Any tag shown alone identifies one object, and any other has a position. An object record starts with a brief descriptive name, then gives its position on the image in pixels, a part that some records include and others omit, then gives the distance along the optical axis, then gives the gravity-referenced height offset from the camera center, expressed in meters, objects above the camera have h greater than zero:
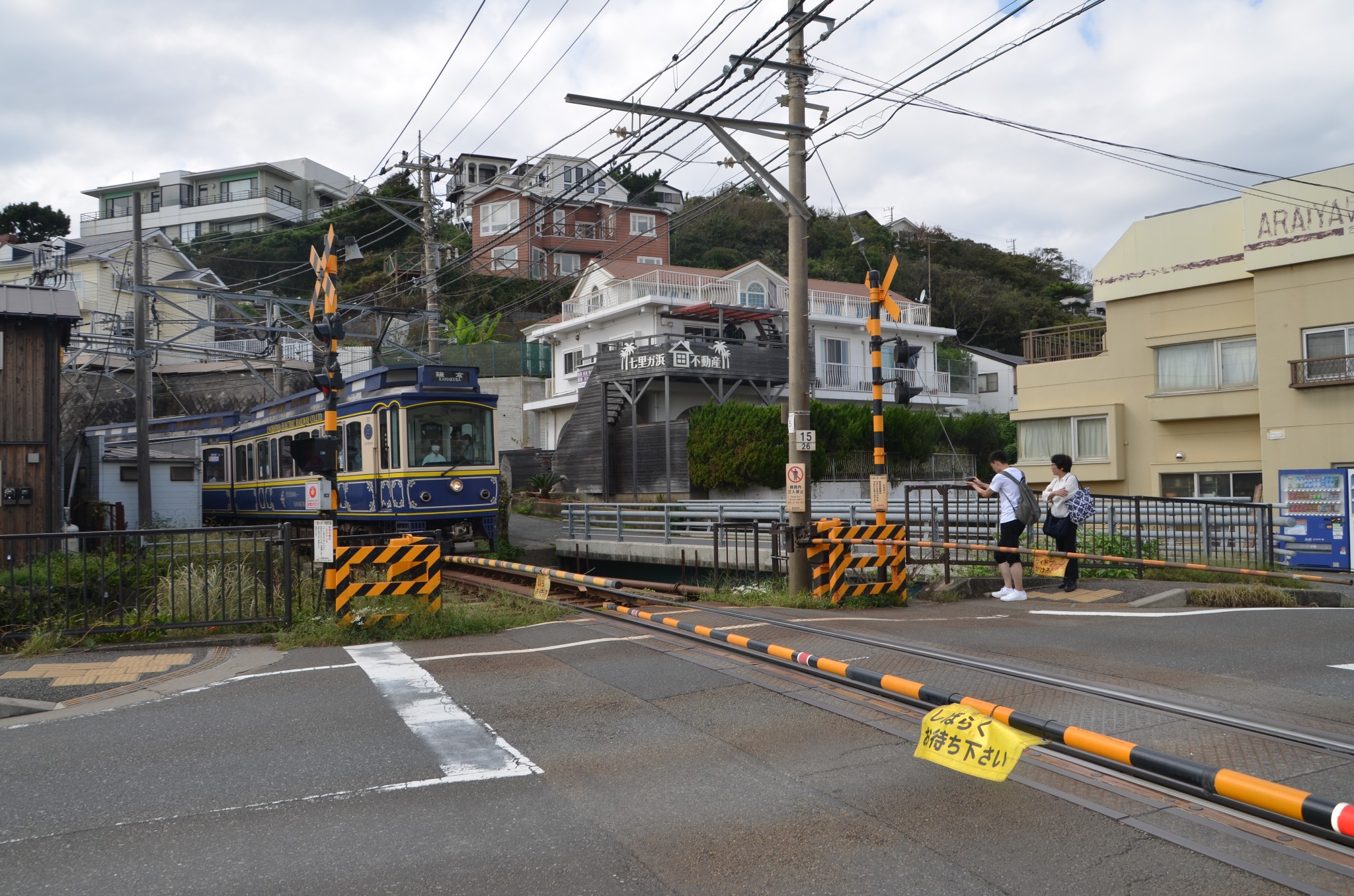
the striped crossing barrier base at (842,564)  12.45 -1.15
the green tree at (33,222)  59.94 +16.01
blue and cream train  17.92 +0.56
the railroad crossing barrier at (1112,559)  8.19 -0.92
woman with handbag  12.73 -0.45
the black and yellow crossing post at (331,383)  10.83 +1.17
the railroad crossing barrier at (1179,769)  3.58 -1.24
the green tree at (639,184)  66.44 +19.46
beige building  22.58 +2.69
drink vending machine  16.88 -0.95
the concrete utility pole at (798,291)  12.56 +2.27
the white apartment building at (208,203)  69.38 +19.70
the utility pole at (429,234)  25.72 +6.48
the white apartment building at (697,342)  33.56 +5.23
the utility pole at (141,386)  21.20 +2.18
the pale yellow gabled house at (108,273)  43.59 +9.75
